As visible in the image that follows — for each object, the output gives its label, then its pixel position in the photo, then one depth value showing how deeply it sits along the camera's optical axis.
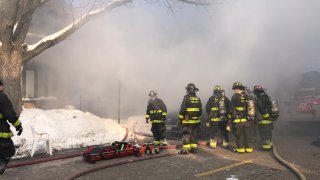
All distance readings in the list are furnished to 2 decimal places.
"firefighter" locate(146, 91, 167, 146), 9.78
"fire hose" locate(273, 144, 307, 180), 5.90
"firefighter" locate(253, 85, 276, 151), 9.14
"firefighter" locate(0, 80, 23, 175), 6.22
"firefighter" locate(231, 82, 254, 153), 8.65
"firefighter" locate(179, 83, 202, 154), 8.62
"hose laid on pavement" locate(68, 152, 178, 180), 6.24
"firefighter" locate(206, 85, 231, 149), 9.42
